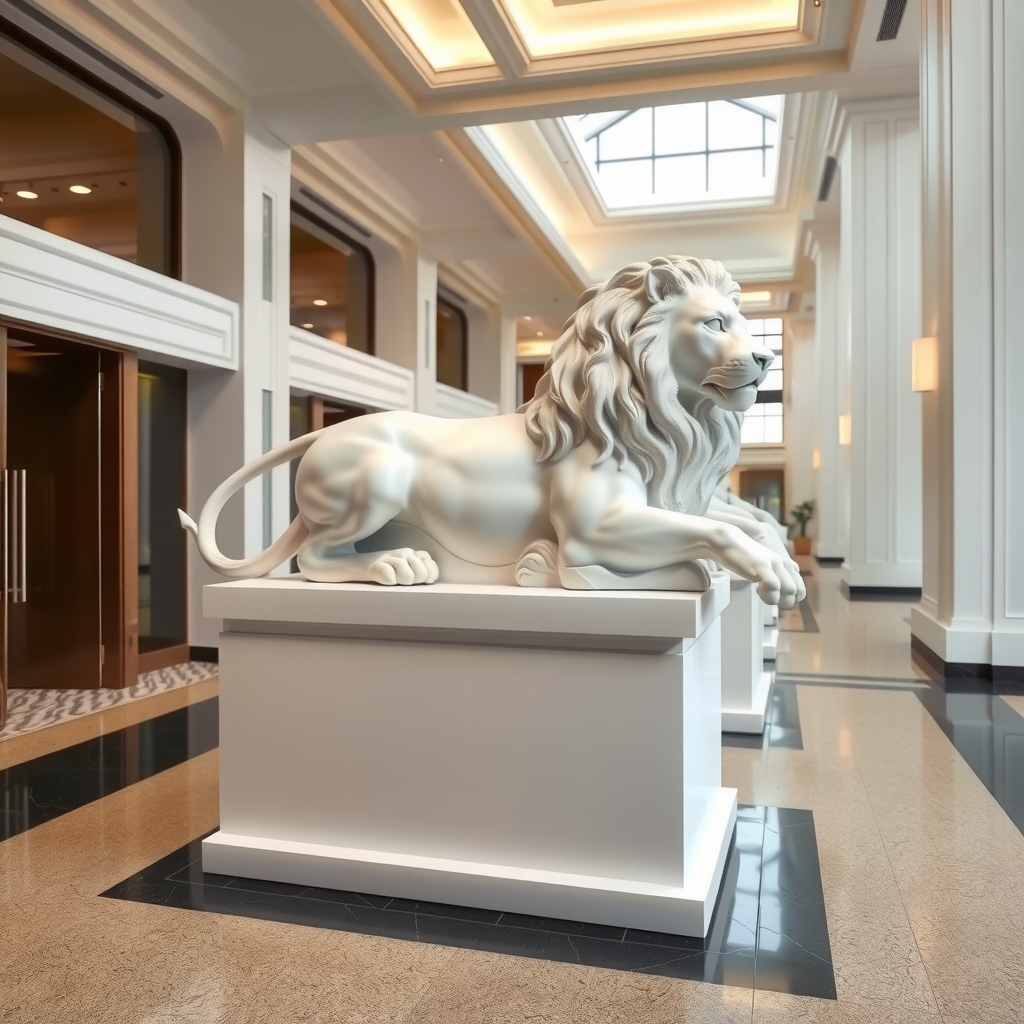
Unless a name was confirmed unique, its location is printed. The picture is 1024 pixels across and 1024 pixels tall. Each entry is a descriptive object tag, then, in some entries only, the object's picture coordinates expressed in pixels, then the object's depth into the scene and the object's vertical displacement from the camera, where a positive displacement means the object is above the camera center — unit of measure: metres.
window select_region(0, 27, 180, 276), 5.23 +2.26
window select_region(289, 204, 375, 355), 9.11 +2.49
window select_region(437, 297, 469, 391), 14.14 +2.65
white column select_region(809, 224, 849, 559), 13.16 +1.73
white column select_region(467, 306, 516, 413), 14.95 +2.59
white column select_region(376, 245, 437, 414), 10.80 +2.36
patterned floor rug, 4.72 -1.08
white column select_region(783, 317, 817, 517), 19.52 +2.35
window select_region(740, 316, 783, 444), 25.94 +2.98
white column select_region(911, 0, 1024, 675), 5.44 +1.09
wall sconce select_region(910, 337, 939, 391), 6.02 +0.99
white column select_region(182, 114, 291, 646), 6.68 +1.59
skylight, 13.78 +5.58
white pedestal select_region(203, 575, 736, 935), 2.20 -0.61
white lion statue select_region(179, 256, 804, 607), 2.35 +0.12
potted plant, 19.23 -0.32
